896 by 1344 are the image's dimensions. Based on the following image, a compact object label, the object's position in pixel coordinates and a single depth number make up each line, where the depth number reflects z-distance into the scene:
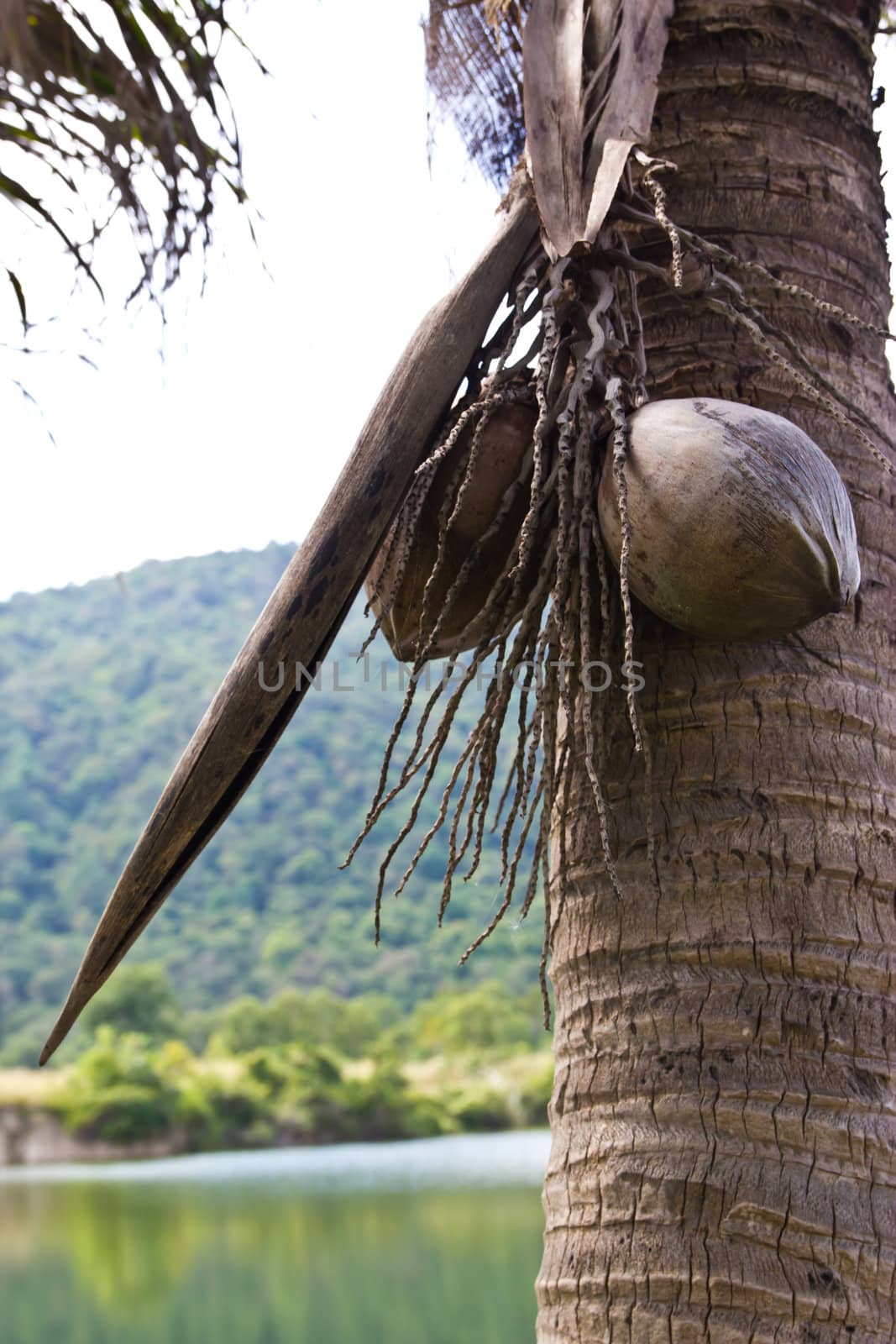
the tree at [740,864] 1.08
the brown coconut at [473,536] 1.32
